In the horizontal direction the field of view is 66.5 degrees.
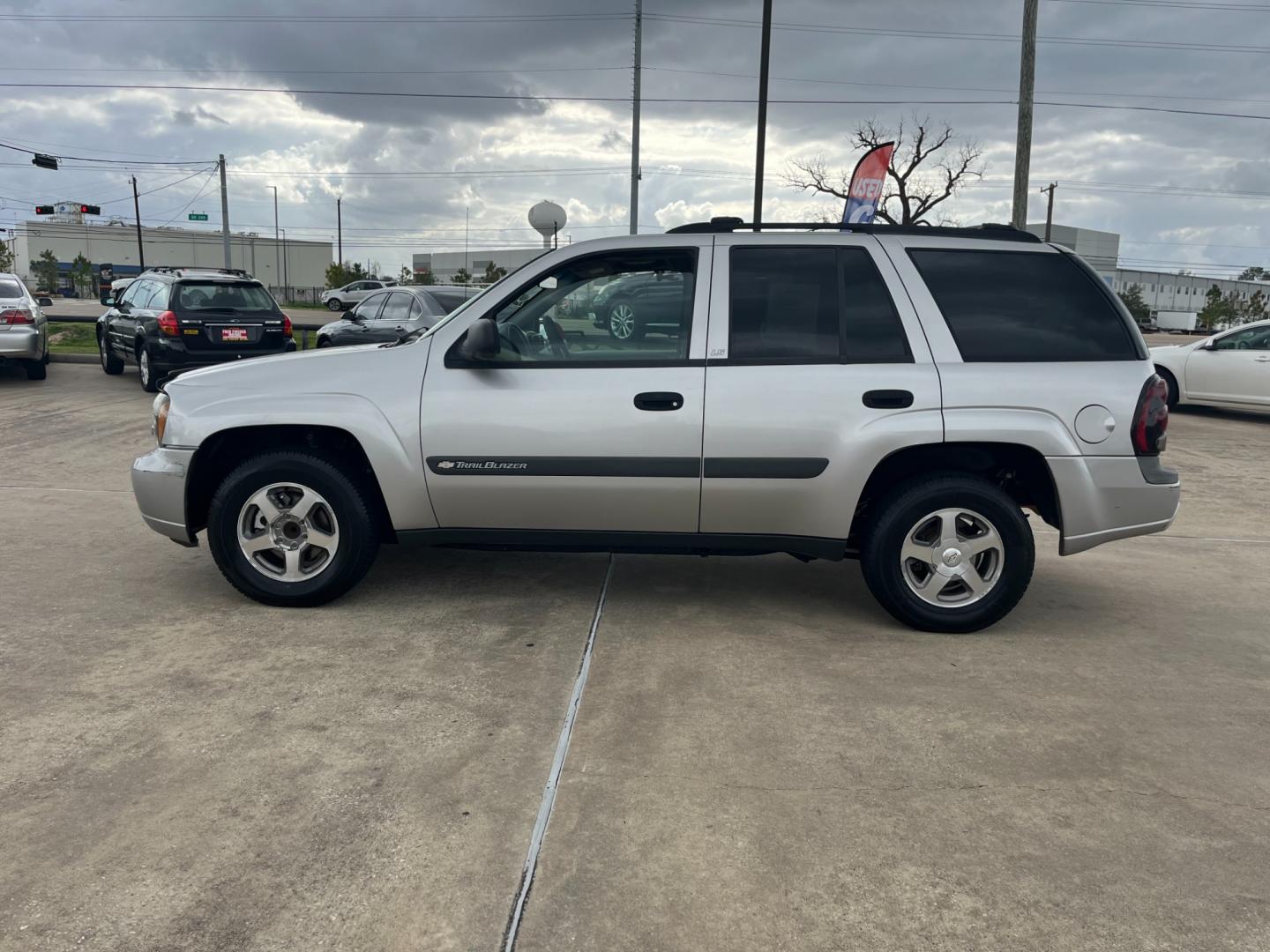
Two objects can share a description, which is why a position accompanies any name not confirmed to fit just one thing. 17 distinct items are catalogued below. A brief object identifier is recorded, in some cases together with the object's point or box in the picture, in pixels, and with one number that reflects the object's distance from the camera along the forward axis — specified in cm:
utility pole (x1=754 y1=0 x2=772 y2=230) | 1847
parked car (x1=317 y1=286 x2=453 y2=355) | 1307
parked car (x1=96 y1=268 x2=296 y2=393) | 1256
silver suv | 431
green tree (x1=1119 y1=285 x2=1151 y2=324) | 8012
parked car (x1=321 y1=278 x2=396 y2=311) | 4500
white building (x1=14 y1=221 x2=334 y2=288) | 10806
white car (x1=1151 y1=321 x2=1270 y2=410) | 1292
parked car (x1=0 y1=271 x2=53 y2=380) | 1327
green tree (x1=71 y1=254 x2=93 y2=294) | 8400
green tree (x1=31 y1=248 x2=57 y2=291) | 8850
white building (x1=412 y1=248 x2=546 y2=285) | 9881
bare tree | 4581
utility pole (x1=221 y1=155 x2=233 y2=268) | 4093
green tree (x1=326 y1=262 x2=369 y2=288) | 7644
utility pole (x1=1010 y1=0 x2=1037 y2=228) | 1667
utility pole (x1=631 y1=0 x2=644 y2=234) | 2500
